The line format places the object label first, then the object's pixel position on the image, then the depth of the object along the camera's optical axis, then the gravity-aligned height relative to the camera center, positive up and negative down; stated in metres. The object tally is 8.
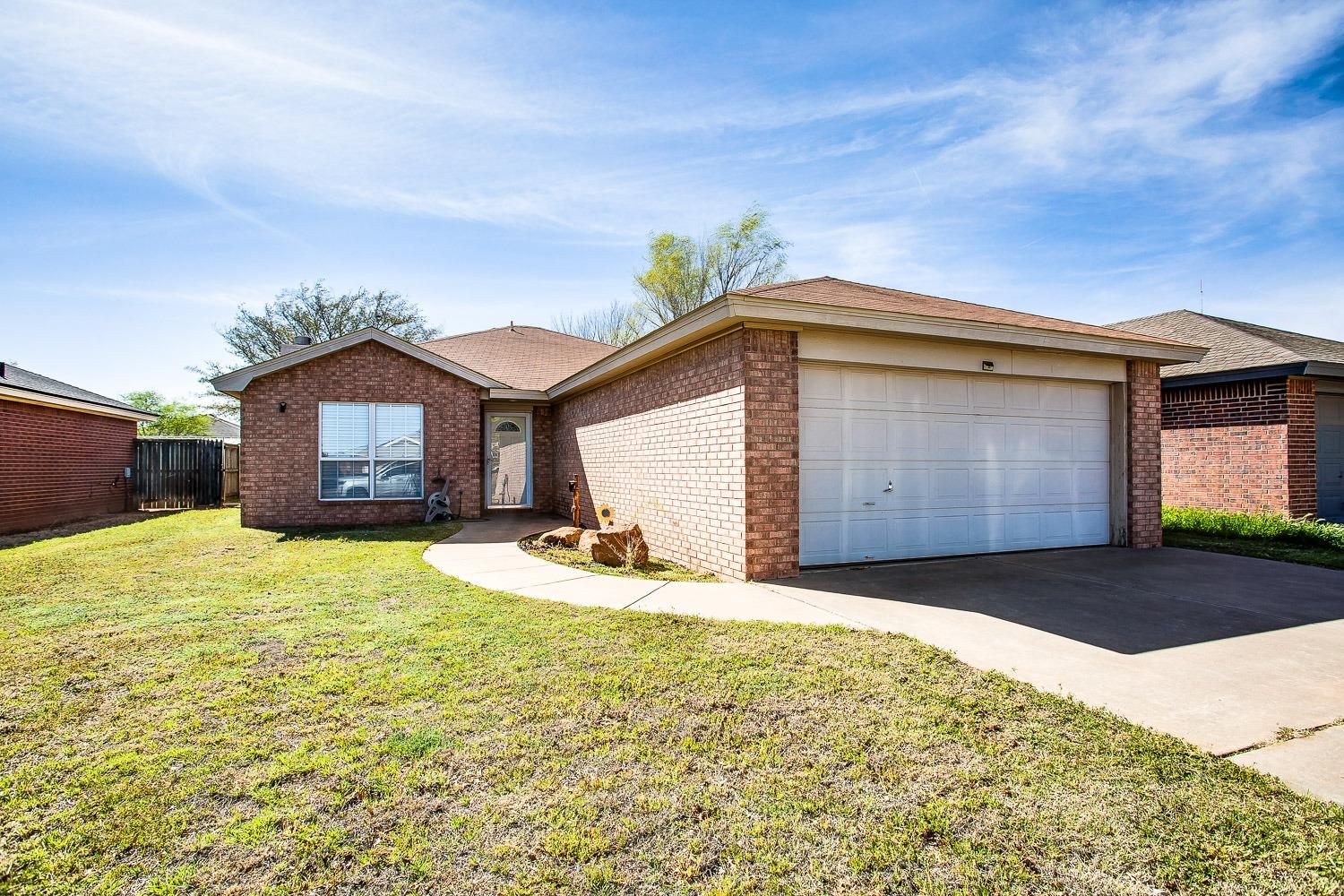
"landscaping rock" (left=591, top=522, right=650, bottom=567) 7.29 -1.13
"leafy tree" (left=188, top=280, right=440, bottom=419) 27.83 +6.39
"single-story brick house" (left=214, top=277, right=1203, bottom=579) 6.27 +0.32
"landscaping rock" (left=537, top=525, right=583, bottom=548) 8.72 -1.22
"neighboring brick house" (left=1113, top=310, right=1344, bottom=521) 9.80 +0.46
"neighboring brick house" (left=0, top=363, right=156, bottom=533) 11.50 +0.11
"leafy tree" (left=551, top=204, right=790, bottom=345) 25.77 +8.25
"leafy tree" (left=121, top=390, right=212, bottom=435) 29.27 +1.69
